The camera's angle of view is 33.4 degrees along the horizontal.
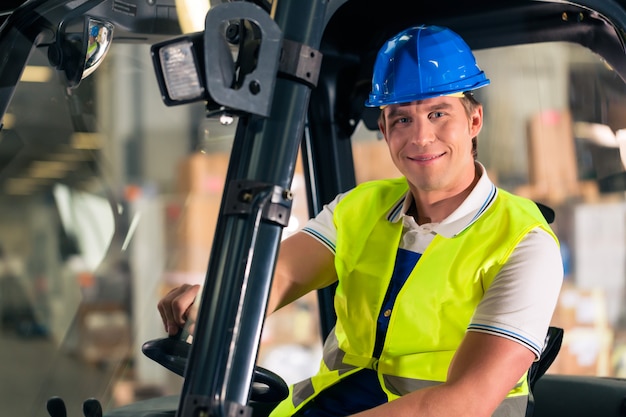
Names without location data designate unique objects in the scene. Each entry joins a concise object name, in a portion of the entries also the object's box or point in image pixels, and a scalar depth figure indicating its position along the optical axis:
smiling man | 2.23
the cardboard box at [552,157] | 5.76
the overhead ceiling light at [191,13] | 2.52
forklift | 1.74
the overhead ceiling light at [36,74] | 2.67
